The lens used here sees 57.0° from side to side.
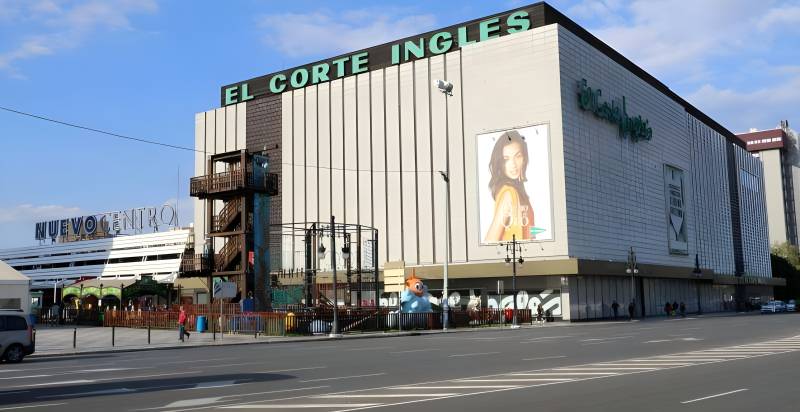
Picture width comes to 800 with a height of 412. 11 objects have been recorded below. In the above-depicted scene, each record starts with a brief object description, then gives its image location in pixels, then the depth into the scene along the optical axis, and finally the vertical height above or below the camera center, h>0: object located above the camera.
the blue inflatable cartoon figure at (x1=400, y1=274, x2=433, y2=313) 49.59 -0.53
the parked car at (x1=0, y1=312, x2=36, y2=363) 25.77 -1.34
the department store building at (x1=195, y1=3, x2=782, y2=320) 67.25 +13.67
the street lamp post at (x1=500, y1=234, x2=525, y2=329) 52.71 +2.34
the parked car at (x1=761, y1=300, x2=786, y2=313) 81.12 -2.75
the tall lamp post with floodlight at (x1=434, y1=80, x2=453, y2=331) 47.16 +12.87
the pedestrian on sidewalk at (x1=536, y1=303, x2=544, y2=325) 61.97 -2.32
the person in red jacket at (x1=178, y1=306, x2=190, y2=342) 36.28 -1.51
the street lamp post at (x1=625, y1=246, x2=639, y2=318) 67.75 +1.75
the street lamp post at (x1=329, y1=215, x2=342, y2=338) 40.66 -1.56
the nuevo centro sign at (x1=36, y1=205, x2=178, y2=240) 122.38 +12.96
